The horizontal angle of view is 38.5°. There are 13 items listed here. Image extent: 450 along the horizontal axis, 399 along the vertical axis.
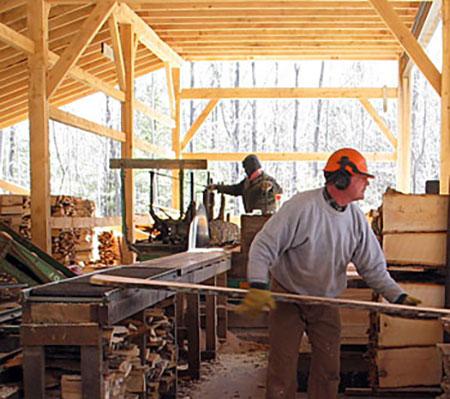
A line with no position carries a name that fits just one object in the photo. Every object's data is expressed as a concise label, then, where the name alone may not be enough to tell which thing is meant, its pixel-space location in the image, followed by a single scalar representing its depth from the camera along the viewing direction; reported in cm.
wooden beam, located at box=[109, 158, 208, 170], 825
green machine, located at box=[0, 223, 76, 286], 597
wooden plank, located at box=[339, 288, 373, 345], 648
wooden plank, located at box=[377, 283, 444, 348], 539
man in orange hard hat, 415
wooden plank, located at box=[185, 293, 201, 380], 668
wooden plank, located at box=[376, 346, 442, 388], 541
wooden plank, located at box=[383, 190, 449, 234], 536
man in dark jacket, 869
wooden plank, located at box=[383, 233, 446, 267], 539
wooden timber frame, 818
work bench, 340
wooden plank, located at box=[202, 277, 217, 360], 738
